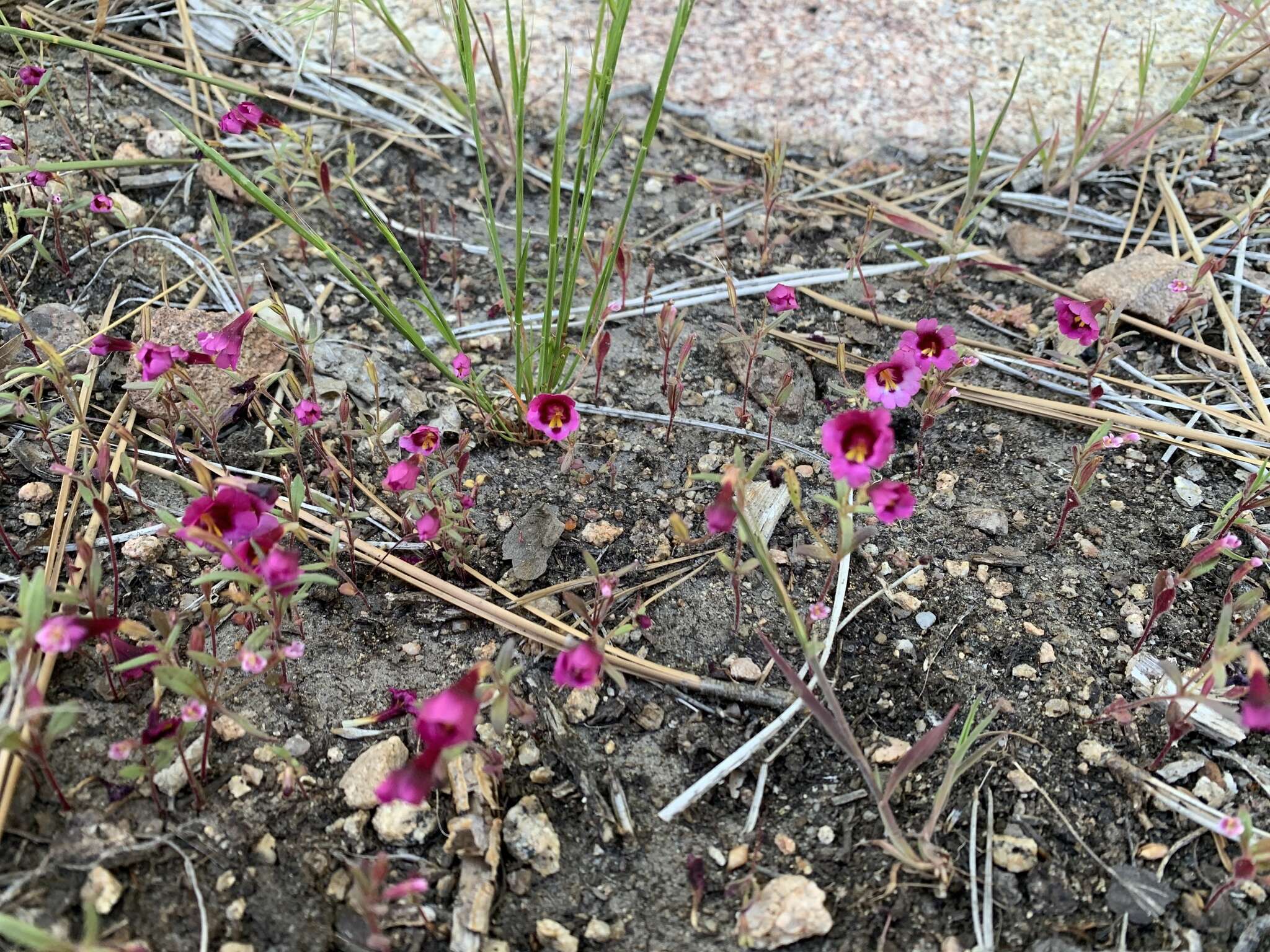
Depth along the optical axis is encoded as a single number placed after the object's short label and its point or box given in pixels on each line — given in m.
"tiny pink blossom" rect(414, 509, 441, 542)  0.23
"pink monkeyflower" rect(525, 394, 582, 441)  0.25
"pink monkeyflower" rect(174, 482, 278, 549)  0.20
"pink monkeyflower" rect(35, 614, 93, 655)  0.18
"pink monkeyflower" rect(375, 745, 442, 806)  0.17
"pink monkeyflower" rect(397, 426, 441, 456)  0.24
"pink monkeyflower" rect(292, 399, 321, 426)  0.25
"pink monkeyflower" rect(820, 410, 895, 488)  0.20
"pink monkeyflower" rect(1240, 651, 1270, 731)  0.18
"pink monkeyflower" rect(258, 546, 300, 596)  0.19
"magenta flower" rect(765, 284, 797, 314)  0.29
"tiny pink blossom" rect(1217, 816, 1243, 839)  0.19
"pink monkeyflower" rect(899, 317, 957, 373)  0.26
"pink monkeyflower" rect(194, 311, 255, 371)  0.24
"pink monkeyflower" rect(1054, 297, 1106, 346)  0.28
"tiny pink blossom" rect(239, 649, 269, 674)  0.19
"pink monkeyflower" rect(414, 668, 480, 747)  0.17
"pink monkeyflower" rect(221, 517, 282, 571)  0.20
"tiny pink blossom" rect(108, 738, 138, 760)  0.19
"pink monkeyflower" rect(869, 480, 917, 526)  0.21
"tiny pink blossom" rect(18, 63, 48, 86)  0.30
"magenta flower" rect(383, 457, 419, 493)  0.23
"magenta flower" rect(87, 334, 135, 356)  0.24
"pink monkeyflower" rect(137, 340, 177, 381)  0.23
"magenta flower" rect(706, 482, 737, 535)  0.20
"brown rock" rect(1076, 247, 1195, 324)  0.32
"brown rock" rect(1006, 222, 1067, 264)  0.34
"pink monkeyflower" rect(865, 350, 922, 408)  0.24
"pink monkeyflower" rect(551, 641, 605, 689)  0.19
